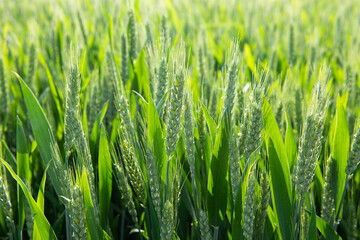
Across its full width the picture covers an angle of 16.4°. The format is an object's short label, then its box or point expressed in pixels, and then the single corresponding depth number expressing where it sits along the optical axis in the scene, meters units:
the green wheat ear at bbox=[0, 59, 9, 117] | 1.38
